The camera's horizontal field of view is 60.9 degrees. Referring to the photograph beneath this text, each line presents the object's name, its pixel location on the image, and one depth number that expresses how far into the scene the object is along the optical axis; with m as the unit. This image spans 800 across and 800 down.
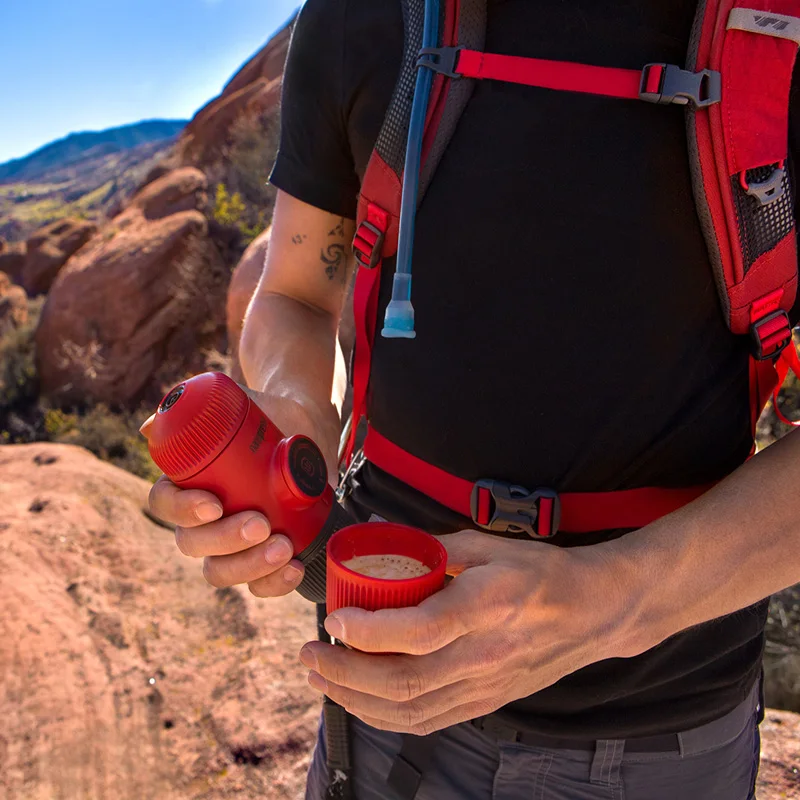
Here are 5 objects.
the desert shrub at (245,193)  11.65
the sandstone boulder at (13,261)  18.88
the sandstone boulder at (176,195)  12.99
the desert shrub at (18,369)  12.27
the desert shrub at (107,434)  9.38
